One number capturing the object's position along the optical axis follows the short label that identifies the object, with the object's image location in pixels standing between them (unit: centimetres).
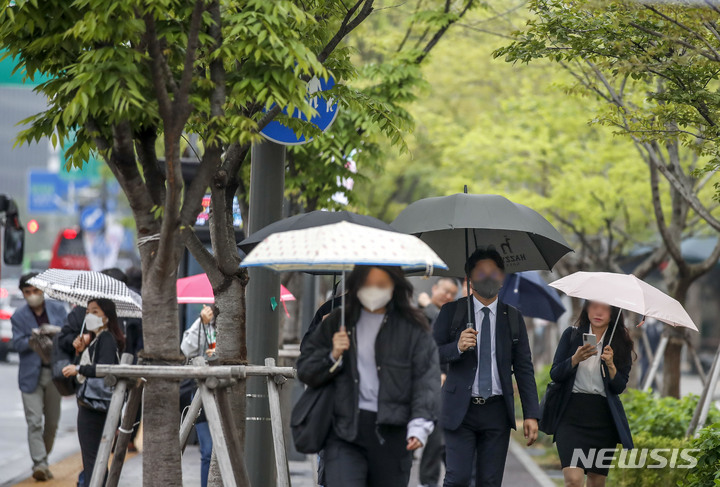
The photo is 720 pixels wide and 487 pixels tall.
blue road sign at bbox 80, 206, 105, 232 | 6781
